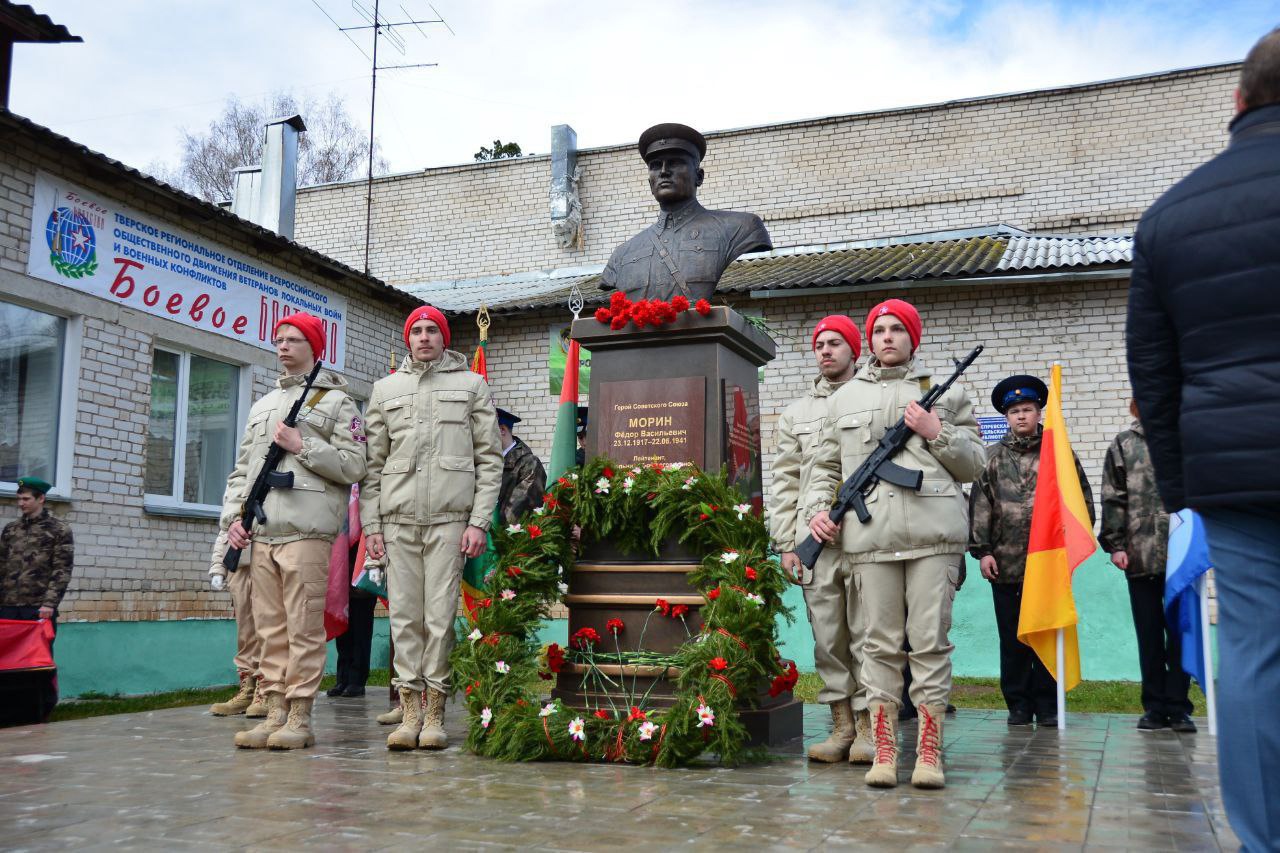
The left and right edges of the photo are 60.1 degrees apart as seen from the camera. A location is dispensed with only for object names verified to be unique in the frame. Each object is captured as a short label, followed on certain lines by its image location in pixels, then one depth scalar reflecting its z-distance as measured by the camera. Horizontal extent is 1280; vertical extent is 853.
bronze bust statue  5.83
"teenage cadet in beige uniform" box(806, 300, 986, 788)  4.17
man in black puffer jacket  2.22
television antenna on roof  17.86
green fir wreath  4.62
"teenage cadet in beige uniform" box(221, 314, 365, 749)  5.11
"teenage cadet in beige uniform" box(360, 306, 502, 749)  5.07
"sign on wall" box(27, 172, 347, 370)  8.52
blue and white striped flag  5.76
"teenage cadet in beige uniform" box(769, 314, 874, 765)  4.73
